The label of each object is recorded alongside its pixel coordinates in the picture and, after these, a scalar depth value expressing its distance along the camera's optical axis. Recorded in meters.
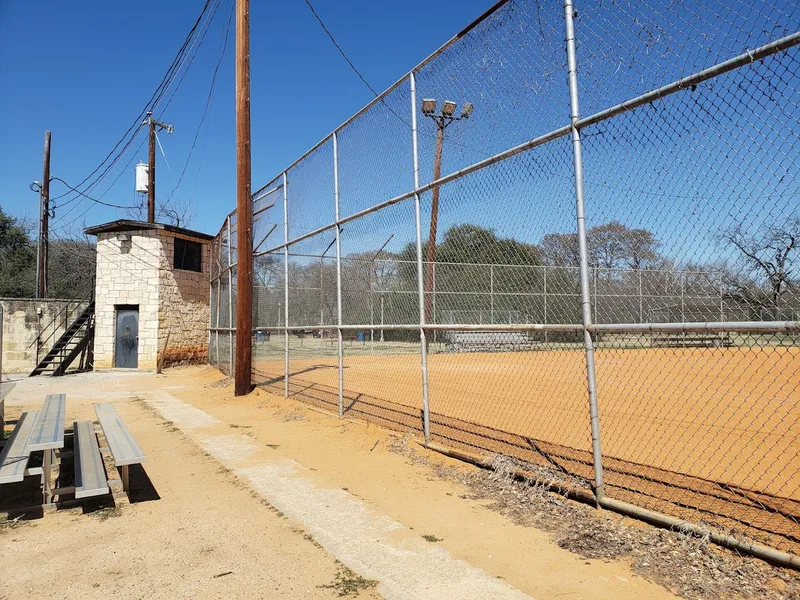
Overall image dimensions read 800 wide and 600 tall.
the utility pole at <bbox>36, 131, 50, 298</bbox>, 23.56
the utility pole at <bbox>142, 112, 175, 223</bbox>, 22.20
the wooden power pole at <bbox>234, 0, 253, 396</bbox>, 11.42
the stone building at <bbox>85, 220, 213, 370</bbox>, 17.98
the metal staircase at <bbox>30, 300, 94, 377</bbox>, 16.86
